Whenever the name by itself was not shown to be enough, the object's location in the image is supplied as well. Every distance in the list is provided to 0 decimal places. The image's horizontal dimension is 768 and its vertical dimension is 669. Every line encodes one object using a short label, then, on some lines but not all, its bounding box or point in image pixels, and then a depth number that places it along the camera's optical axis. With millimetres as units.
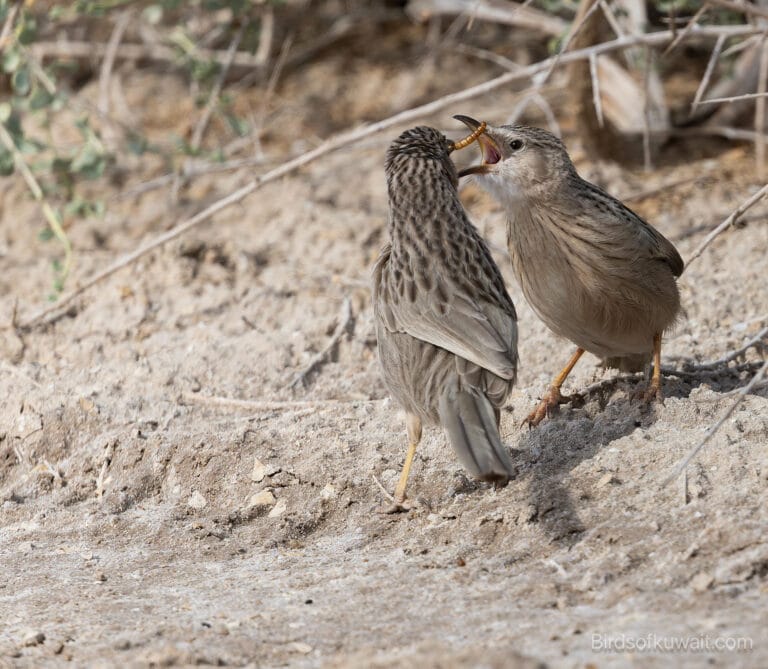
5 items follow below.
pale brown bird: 10352
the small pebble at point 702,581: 7336
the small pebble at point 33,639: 7793
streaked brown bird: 9070
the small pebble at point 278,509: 9977
